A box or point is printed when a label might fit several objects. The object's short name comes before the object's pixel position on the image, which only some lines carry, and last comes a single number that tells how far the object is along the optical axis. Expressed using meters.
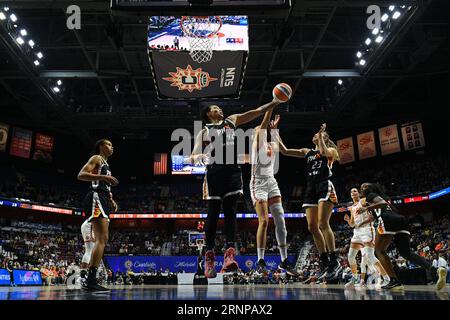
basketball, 5.39
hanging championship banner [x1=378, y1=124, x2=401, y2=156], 27.34
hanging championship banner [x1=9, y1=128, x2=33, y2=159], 28.20
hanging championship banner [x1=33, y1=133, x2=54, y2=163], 29.61
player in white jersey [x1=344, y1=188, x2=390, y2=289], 9.98
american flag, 34.18
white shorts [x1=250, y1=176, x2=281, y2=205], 6.44
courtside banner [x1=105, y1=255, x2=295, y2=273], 28.53
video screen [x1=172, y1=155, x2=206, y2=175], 32.84
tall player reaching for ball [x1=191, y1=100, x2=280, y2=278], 5.07
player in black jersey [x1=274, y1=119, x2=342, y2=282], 7.00
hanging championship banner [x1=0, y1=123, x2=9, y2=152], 27.40
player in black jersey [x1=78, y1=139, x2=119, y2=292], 5.73
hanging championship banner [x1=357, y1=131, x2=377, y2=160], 28.27
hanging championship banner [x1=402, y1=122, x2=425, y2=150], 26.26
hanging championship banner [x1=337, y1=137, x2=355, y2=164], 29.43
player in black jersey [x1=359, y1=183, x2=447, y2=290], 6.77
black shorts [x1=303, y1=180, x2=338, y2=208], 7.05
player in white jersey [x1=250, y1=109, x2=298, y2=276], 6.32
